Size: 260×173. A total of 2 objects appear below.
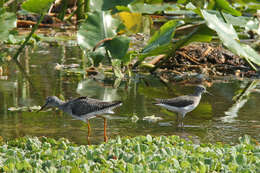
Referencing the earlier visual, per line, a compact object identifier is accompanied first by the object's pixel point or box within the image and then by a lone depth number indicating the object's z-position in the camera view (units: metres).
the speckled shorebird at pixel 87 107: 13.60
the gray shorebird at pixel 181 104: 14.88
